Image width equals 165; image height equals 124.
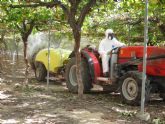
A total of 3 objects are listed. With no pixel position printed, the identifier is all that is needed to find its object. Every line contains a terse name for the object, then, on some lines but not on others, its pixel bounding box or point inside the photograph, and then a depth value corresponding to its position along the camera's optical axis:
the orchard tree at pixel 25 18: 12.53
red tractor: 10.05
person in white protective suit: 11.64
